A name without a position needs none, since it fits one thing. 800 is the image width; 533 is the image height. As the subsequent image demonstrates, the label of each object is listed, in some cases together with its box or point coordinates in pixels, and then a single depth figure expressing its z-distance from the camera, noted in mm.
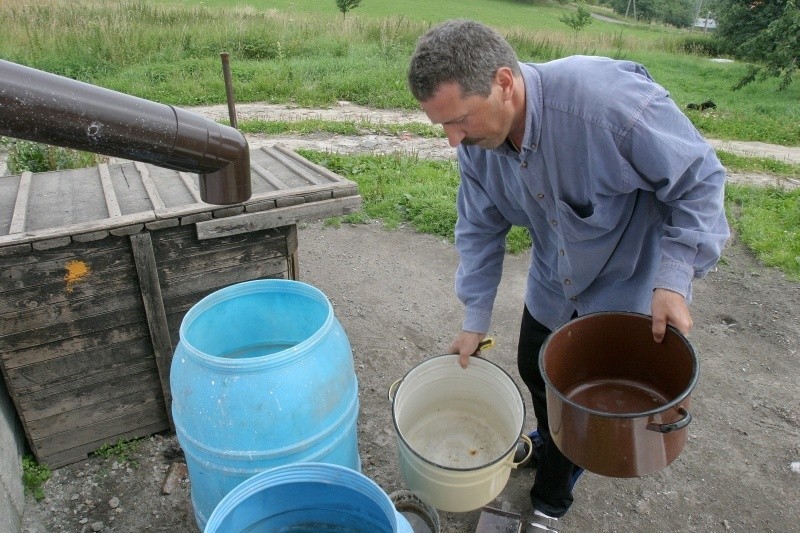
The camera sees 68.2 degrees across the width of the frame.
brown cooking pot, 1584
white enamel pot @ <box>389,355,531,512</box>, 2004
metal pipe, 1271
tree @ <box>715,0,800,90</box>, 14680
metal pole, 3076
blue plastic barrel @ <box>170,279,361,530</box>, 1770
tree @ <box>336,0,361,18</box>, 20859
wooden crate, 2482
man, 1739
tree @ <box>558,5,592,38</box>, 22156
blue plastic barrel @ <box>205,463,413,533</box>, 1574
